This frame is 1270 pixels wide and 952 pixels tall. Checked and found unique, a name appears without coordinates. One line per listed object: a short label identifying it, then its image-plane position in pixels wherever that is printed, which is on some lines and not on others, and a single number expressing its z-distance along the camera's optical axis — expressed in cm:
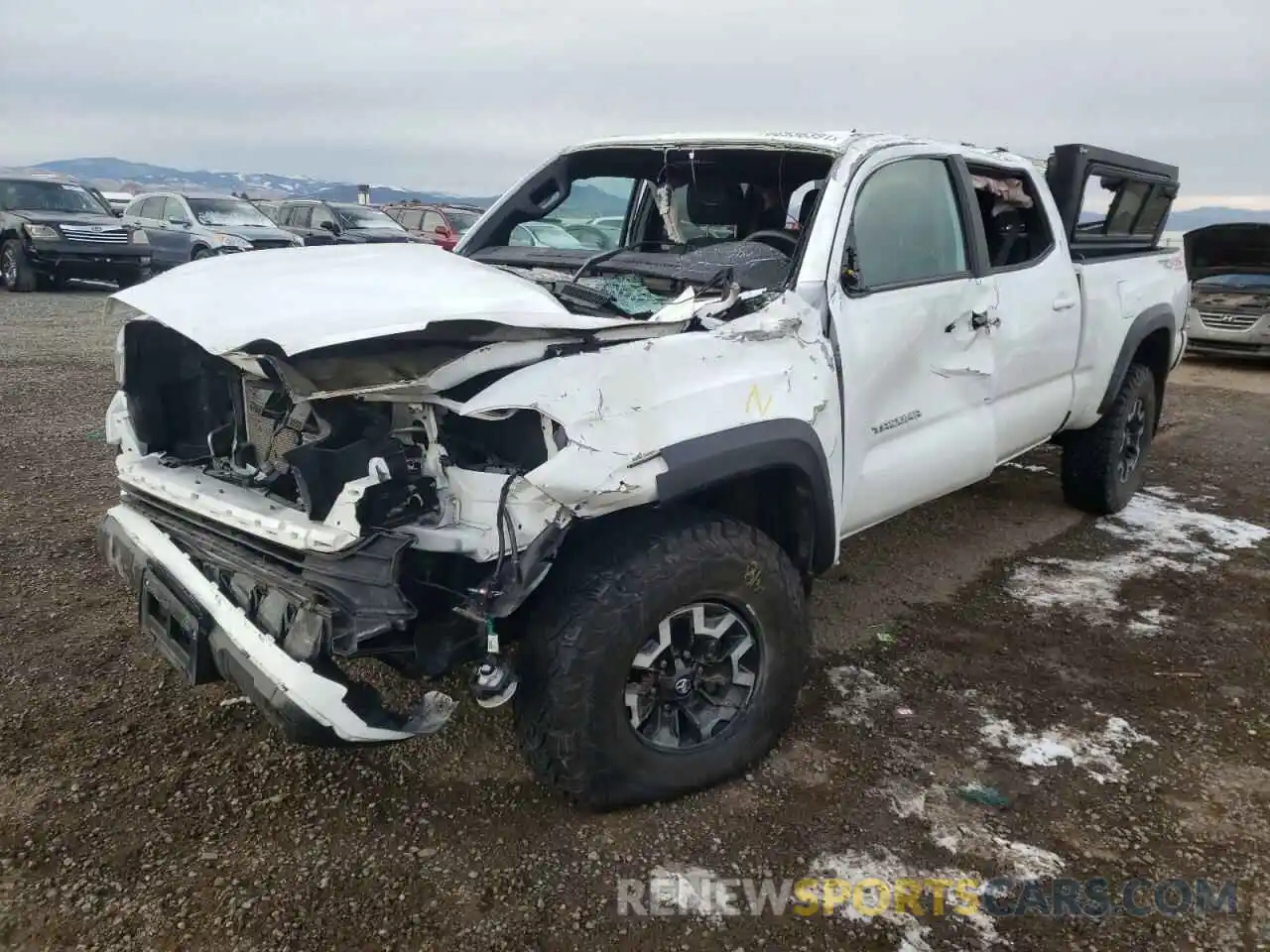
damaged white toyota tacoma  233
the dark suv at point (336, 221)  1644
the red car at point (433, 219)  1800
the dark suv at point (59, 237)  1465
